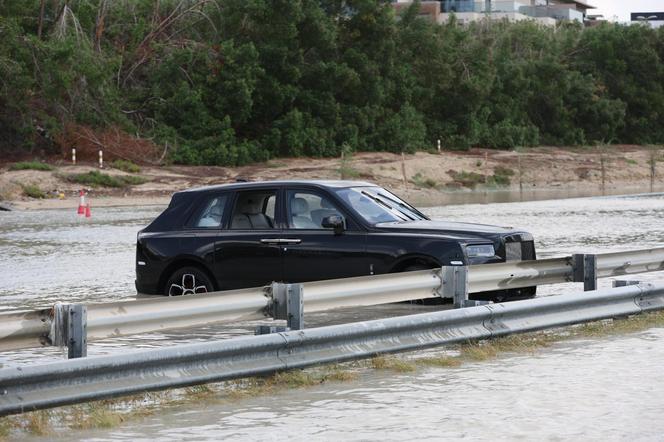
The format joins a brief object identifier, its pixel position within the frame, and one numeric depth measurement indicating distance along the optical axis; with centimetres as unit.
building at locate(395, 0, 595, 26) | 14450
